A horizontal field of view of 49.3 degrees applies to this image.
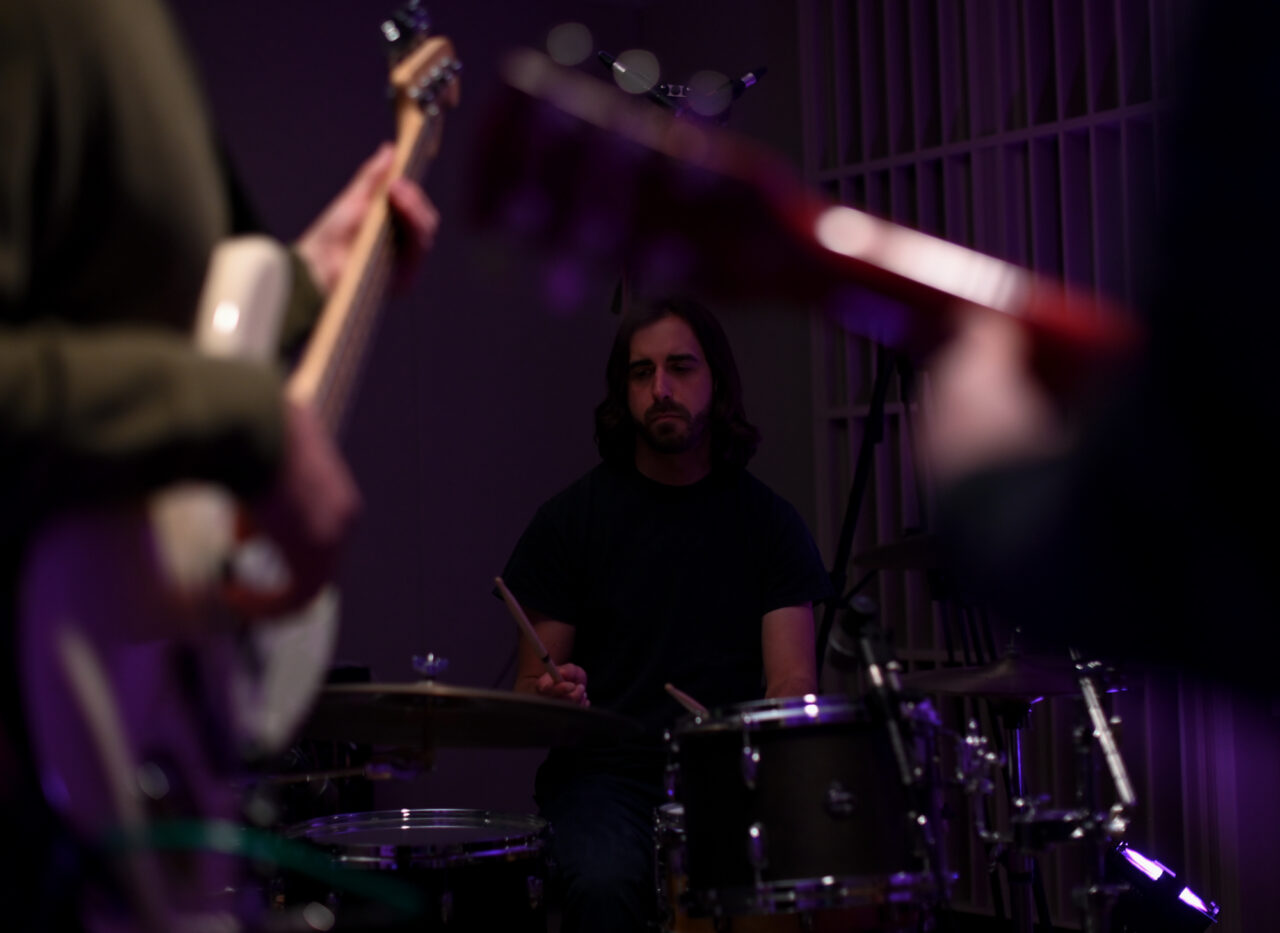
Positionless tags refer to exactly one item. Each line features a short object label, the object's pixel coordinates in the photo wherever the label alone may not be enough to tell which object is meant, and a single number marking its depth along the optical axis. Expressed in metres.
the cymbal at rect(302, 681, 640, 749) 2.36
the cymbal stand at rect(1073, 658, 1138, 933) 2.50
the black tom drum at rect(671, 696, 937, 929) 2.38
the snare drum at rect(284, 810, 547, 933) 2.54
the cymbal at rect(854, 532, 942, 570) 2.78
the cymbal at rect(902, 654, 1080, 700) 2.92
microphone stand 3.87
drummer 3.20
